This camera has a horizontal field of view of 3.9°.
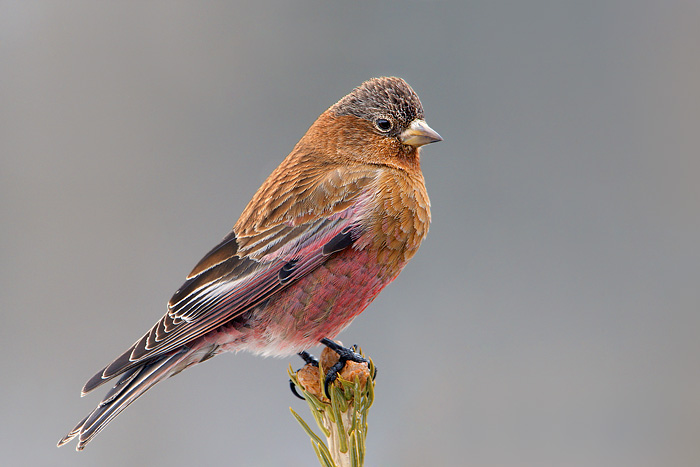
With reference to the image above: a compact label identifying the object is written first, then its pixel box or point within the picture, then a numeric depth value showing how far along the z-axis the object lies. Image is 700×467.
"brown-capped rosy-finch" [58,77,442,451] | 3.31
